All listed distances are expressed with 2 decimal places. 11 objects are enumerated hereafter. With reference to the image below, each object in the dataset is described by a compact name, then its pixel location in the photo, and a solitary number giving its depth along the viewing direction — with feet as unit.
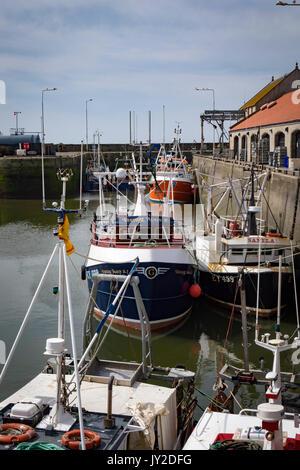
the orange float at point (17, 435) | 30.25
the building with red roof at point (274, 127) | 141.59
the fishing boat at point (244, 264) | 71.41
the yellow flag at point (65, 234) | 35.19
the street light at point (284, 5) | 85.36
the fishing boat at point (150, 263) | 65.77
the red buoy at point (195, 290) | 71.74
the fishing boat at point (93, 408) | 31.09
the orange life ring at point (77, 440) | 29.83
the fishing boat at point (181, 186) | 179.32
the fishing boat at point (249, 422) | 27.40
